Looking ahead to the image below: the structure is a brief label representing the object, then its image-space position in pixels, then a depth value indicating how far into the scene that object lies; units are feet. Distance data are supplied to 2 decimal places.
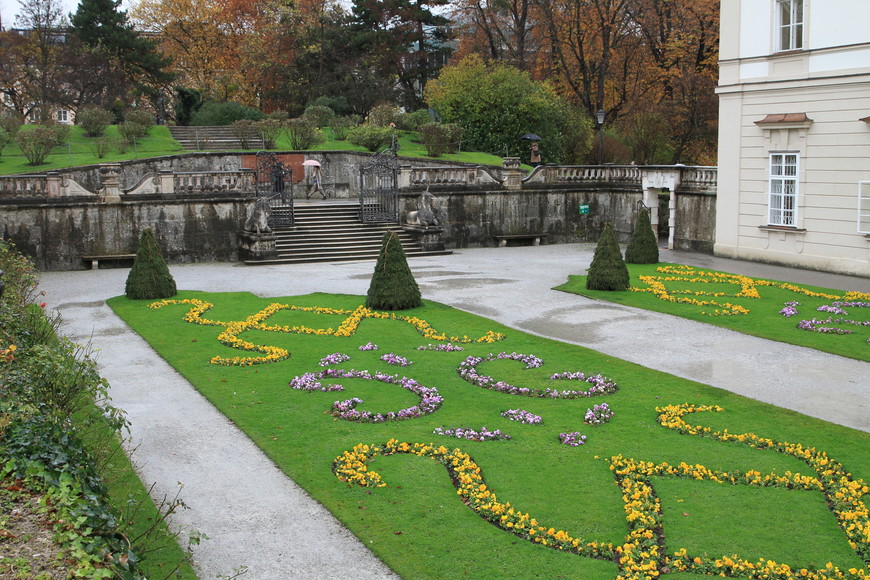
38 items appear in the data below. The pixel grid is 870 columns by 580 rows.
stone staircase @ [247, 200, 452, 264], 96.43
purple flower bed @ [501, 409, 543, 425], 38.65
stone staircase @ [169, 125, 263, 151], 141.79
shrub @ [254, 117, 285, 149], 141.69
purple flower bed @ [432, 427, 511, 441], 36.37
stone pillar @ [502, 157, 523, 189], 110.01
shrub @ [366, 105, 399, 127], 154.10
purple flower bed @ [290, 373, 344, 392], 44.01
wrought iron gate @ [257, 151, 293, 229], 101.55
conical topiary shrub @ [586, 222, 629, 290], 72.13
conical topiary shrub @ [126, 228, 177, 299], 69.77
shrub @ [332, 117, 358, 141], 148.56
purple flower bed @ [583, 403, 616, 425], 38.68
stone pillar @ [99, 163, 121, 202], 92.49
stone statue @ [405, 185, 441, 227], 101.14
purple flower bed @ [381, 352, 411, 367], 49.42
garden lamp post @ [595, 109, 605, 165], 118.83
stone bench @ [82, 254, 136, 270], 91.81
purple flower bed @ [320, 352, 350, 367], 48.98
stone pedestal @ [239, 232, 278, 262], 94.22
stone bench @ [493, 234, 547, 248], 109.19
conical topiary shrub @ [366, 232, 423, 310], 64.90
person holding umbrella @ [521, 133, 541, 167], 139.33
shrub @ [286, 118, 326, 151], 135.33
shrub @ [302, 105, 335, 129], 153.83
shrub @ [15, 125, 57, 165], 116.78
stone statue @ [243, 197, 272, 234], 94.22
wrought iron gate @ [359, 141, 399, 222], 105.09
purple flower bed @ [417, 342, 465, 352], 52.95
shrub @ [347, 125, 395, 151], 139.13
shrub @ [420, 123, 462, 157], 137.49
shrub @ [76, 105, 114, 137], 136.26
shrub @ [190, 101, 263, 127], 157.07
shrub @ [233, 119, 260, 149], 140.67
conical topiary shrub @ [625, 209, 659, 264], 87.20
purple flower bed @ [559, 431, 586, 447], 35.91
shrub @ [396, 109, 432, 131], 153.58
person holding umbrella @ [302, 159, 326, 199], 128.36
